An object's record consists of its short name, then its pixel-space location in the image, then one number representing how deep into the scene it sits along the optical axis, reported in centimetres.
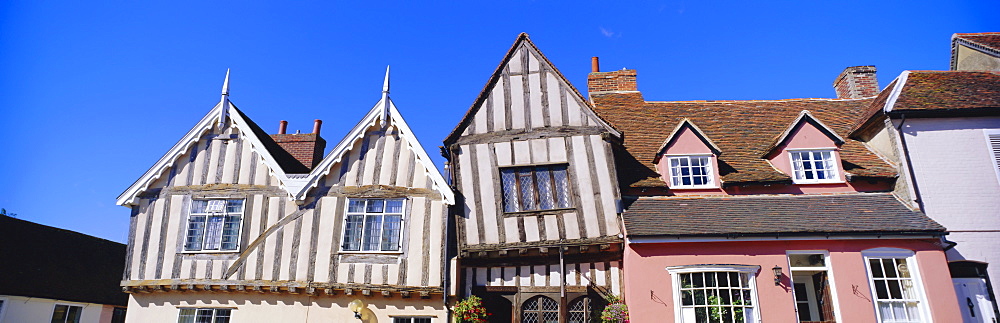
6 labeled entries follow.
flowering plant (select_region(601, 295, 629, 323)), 1058
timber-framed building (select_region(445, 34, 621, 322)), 1130
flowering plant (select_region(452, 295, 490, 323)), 1085
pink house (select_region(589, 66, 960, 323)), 1034
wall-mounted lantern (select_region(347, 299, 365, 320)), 1106
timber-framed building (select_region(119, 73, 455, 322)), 1156
